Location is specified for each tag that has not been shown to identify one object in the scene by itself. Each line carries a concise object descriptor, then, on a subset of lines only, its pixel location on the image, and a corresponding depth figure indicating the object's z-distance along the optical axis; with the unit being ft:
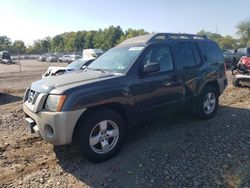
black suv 8.94
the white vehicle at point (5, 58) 106.80
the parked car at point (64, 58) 107.02
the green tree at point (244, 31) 182.40
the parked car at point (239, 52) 47.77
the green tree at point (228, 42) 158.54
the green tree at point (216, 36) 183.34
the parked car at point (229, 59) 46.71
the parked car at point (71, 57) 99.02
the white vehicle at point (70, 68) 26.45
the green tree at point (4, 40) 277.49
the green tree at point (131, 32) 188.63
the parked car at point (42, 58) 132.70
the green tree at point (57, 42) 252.47
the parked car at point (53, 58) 118.22
